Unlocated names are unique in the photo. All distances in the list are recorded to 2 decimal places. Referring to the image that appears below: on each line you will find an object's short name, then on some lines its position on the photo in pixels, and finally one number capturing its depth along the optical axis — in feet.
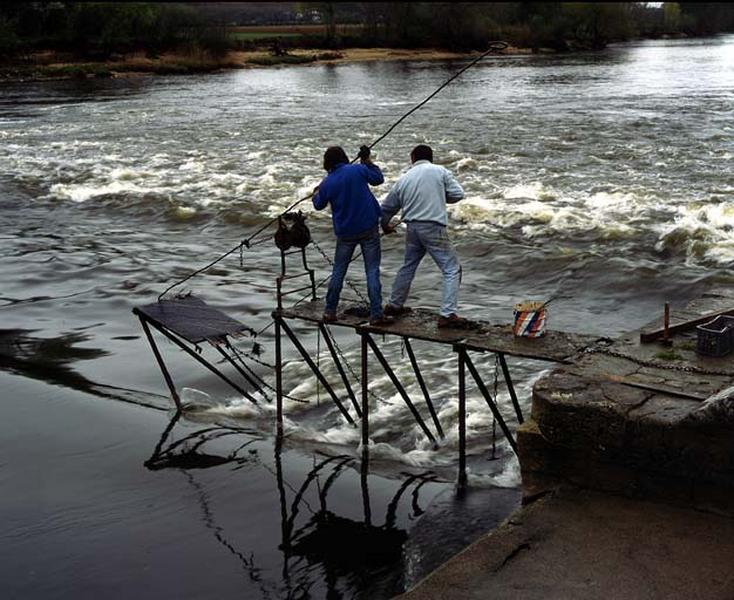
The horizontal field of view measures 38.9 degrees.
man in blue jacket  30.04
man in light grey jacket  29.63
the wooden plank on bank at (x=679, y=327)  27.63
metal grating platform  34.27
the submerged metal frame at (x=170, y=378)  35.47
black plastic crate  26.21
